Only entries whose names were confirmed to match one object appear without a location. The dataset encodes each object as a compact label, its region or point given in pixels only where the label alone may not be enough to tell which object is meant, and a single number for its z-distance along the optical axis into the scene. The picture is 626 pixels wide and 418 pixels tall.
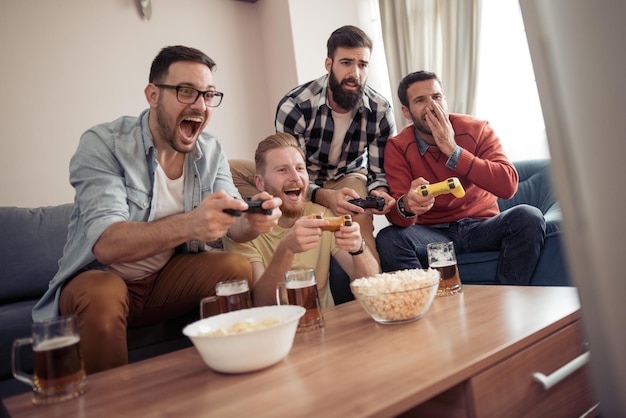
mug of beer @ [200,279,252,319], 1.11
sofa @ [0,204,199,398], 1.65
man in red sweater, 1.90
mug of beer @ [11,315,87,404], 0.83
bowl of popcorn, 1.00
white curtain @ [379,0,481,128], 3.20
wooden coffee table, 0.68
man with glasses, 1.29
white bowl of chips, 0.80
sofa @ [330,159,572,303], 1.84
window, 3.01
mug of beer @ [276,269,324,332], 1.09
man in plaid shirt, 2.27
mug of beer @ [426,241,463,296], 1.28
